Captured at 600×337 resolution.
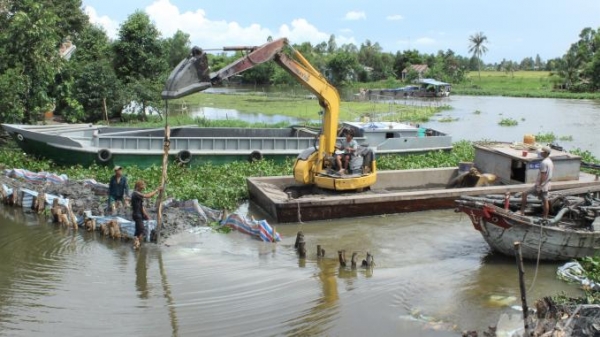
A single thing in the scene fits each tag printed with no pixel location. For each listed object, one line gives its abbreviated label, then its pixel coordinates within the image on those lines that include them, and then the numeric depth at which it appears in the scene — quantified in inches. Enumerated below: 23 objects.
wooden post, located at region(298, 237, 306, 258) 472.4
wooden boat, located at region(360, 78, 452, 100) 2785.4
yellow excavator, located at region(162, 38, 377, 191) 563.8
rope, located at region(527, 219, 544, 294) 418.8
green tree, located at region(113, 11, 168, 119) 1301.7
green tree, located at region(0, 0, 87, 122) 893.2
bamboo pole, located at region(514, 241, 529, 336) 303.9
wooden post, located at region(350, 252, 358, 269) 442.0
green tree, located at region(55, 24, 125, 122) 1108.5
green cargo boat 755.4
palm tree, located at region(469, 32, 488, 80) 4431.6
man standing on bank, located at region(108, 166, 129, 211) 540.0
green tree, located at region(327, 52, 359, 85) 3319.4
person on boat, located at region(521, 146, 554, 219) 476.4
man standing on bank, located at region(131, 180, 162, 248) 476.4
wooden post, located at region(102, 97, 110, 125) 1118.7
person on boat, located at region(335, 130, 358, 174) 602.9
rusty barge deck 571.5
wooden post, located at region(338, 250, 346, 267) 446.9
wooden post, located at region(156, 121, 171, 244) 478.6
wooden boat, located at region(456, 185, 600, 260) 444.5
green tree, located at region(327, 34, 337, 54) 5181.6
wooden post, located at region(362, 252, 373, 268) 447.5
